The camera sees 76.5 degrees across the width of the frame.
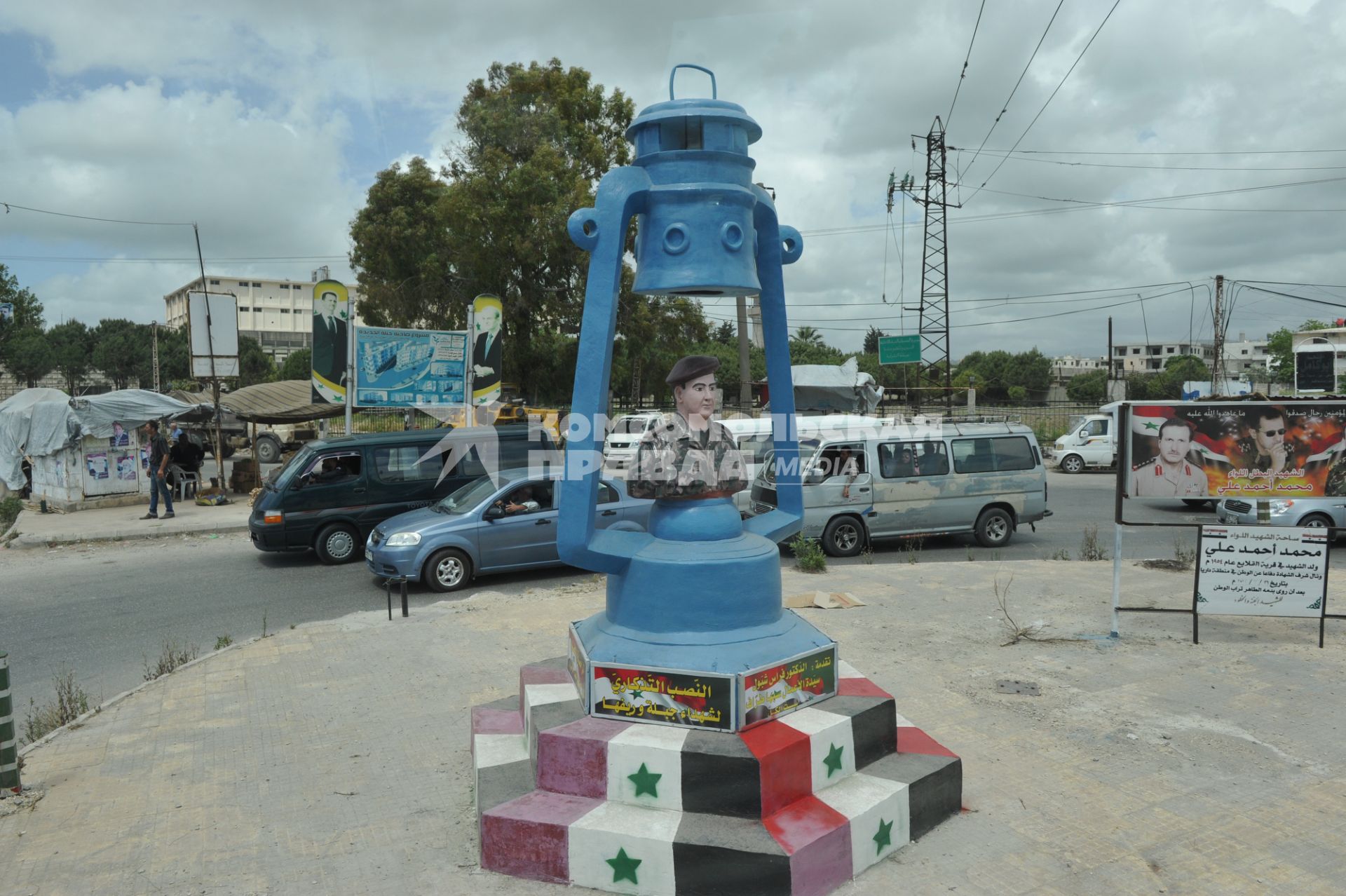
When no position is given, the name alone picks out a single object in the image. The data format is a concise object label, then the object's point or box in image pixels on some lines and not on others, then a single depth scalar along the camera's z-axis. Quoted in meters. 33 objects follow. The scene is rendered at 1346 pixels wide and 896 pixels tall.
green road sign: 40.66
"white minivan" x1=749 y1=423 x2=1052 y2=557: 12.61
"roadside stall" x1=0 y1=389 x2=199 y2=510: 17.75
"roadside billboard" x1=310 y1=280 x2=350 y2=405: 17.08
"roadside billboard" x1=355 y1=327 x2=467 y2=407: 17.73
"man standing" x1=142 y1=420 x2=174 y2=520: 16.66
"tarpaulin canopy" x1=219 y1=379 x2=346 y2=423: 25.91
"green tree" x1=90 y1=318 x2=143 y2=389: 64.88
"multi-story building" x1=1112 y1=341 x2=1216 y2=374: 120.88
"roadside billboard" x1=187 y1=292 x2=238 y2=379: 19.36
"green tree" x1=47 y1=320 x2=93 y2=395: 62.38
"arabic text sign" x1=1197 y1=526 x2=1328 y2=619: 7.27
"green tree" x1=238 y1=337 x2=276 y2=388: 68.69
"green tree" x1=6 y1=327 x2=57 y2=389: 53.75
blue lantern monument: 3.80
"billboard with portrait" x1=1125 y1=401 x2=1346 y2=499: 7.37
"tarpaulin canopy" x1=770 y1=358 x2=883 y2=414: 38.16
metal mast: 34.81
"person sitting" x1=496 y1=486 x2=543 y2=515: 11.13
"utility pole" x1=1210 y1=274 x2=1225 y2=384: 33.97
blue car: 10.62
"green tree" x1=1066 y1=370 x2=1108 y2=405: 68.56
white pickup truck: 25.58
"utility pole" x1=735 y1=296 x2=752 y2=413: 21.02
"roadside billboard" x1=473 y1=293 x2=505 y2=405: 18.73
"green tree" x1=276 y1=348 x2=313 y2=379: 67.19
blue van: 12.43
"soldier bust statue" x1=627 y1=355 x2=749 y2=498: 4.49
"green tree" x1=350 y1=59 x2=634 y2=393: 25.75
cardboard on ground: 8.94
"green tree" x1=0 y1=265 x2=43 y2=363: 49.12
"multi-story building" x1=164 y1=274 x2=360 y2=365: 108.62
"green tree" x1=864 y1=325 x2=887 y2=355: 102.37
